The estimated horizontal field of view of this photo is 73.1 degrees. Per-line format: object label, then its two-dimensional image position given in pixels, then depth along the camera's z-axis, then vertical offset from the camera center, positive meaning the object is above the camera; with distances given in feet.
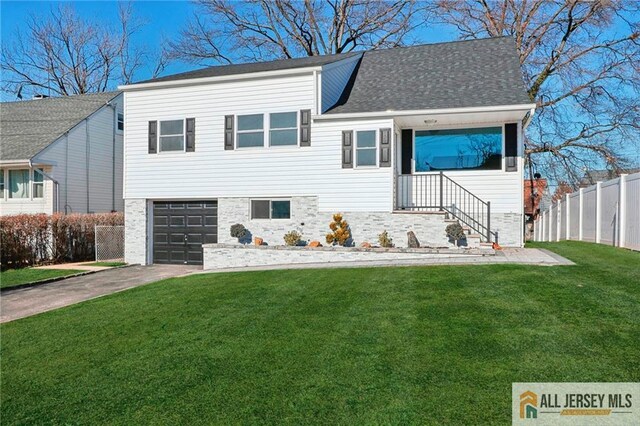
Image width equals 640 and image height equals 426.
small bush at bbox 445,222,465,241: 36.27 -1.51
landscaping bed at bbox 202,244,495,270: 33.63 -3.66
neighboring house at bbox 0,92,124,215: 61.00 +8.40
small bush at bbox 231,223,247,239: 43.55 -1.95
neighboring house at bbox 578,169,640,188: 68.49 +6.50
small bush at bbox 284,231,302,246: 41.52 -2.60
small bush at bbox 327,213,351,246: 39.99 -1.83
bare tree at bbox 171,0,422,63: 86.58 +38.52
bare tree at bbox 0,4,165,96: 102.01 +38.74
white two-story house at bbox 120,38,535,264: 40.01 +6.20
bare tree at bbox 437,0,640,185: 66.23 +24.88
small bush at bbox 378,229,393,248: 39.08 -2.52
